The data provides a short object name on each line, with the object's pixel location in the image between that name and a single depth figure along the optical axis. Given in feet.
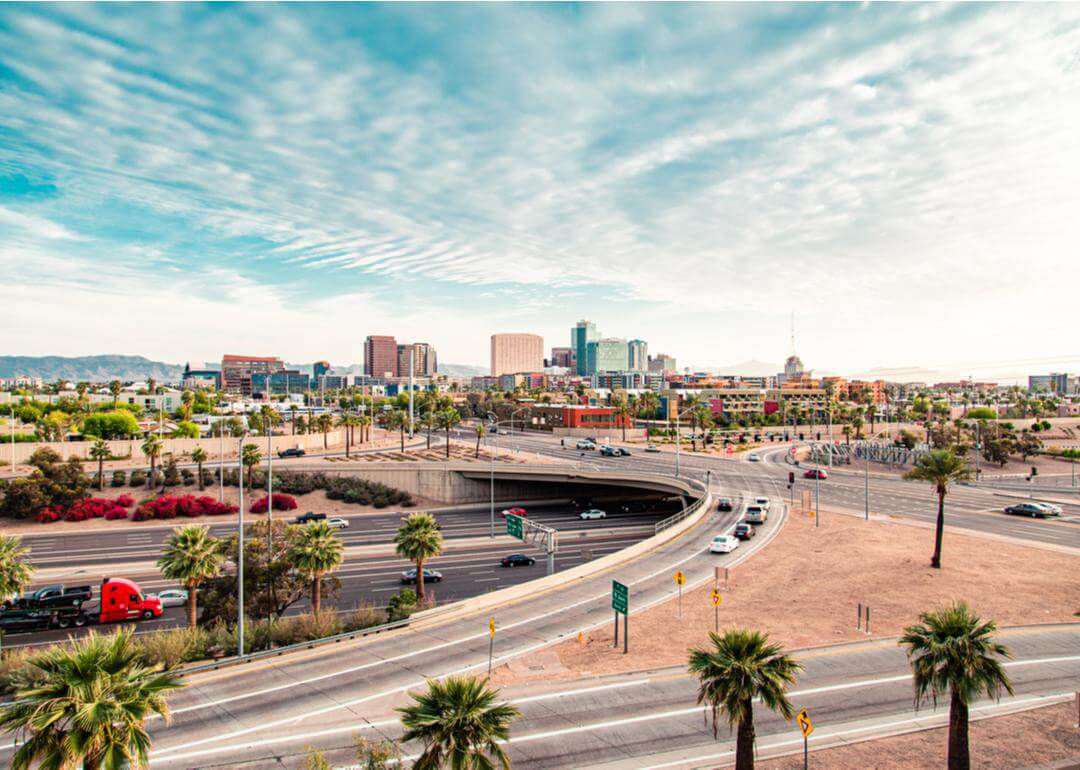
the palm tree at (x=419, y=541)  132.67
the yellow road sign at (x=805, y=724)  53.49
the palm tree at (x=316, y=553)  115.55
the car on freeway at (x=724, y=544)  143.54
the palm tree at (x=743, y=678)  52.95
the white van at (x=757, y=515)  178.19
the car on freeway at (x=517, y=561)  173.27
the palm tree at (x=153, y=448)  240.12
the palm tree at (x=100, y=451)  236.63
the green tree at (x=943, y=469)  137.39
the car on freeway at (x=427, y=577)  152.97
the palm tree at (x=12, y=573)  100.27
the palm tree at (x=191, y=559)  108.78
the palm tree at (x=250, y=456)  243.81
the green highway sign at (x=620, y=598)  88.94
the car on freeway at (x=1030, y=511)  190.80
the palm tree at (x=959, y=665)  54.54
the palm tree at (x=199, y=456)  250.82
